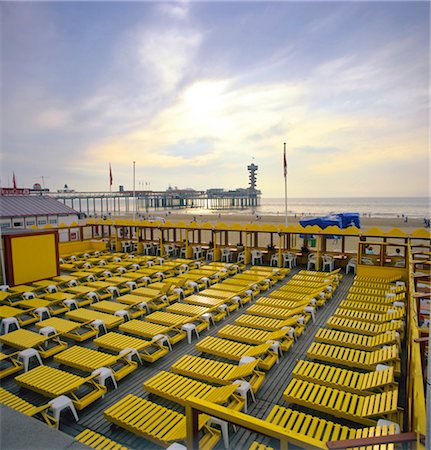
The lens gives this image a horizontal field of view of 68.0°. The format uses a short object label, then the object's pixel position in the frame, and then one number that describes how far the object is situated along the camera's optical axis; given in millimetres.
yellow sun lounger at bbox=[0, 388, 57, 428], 5181
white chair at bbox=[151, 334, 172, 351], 7805
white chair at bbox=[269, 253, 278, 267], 17052
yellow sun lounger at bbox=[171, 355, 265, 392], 6083
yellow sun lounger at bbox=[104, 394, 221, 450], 4648
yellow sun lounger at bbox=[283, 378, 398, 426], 4930
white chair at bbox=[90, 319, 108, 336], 8805
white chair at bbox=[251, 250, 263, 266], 17328
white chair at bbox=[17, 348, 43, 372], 6961
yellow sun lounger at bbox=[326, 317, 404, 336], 8133
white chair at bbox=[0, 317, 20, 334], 9055
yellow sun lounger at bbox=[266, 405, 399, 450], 4227
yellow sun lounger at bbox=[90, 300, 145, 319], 10125
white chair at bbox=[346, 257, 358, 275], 15359
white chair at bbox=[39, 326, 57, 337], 8286
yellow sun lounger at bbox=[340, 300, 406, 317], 9634
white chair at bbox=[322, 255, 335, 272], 15547
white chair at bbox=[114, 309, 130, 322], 9734
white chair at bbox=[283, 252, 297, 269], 16672
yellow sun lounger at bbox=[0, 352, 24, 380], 6824
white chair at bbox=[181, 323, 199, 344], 8469
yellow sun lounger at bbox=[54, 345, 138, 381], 6680
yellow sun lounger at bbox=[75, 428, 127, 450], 4488
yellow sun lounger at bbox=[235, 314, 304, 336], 8523
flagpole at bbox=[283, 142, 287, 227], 19156
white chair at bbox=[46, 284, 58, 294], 12538
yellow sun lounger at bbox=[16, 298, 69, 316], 10474
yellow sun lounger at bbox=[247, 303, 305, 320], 9391
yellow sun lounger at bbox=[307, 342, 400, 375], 6523
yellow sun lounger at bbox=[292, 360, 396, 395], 5613
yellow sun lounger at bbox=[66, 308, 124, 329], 9250
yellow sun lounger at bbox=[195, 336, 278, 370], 6922
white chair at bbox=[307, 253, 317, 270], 16158
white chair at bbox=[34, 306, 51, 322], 9828
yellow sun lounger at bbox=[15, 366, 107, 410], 5766
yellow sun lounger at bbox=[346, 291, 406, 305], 10234
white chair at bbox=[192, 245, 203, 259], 19156
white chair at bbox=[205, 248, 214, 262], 18828
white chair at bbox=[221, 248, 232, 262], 18188
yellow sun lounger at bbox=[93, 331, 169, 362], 7395
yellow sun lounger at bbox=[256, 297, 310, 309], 10047
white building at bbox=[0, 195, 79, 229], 27469
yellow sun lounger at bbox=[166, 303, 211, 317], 9819
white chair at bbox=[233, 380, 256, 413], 5596
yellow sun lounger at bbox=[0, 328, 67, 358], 7645
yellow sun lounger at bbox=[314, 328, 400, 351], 7344
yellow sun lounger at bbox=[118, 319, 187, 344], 8305
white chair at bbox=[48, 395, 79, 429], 5220
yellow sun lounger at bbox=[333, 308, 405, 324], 8800
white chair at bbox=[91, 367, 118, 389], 6211
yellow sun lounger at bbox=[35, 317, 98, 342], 8414
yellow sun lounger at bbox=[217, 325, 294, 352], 7738
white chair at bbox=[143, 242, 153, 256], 20609
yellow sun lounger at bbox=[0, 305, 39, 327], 9602
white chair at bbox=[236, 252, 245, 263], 18084
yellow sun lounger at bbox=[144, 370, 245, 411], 5277
